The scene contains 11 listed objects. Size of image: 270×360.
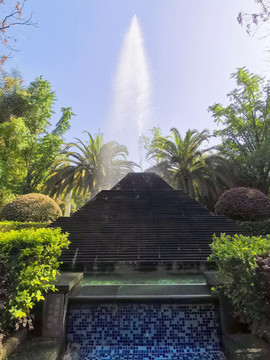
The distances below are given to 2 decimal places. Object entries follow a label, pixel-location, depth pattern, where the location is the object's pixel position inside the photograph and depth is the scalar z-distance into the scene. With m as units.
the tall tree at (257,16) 4.62
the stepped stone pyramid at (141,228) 5.77
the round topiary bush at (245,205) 9.98
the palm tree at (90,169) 16.89
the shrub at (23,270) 2.61
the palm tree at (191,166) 16.95
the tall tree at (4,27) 5.45
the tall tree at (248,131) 17.03
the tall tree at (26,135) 15.29
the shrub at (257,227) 9.12
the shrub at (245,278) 2.41
